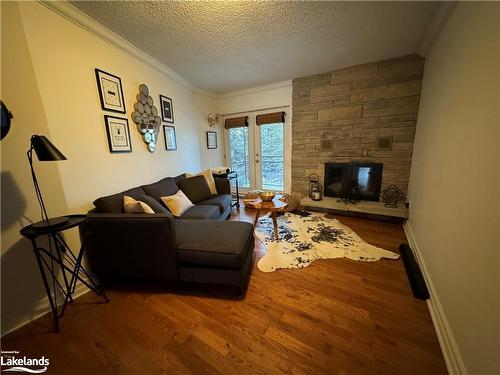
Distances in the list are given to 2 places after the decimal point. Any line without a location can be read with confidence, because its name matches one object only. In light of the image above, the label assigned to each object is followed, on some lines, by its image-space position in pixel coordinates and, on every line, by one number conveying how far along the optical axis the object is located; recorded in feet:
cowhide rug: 6.82
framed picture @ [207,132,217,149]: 13.75
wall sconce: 13.71
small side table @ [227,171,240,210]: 12.65
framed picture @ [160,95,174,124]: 9.50
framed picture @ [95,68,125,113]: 6.42
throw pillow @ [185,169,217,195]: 10.55
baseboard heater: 5.10
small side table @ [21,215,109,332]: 4.10
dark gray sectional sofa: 4.94
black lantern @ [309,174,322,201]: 11.42
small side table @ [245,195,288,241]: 7.71
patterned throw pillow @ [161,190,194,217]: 7.84
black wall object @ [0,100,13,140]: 3.52
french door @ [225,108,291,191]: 13.34
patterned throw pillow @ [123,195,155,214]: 5.85
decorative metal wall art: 7.97
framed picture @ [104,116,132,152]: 6.76
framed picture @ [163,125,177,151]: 9.81
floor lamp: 3.86
